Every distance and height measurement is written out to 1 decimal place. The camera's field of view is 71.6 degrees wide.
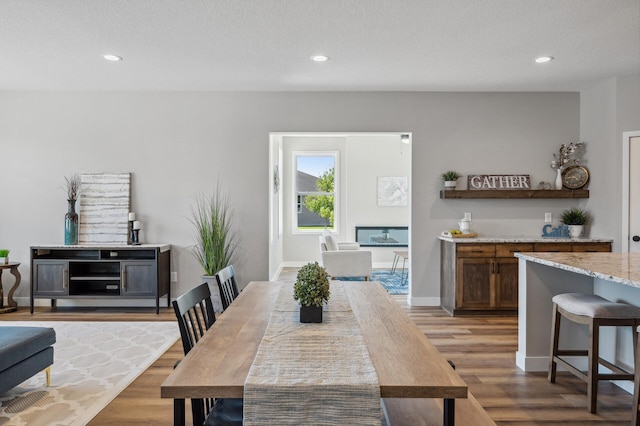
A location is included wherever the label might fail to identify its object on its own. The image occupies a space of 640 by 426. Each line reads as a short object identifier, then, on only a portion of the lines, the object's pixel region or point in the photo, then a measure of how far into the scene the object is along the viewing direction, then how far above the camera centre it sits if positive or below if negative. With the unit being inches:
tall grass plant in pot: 209.5 -5.7
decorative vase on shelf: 212.7 +15.9
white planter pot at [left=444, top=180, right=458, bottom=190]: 211.3 +13.5
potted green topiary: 75.5 -14.0
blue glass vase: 204.4 -7.9
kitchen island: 122.3 -25.5
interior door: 187.6 +8.5
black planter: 76.3 -17.7
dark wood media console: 197.9 -30.3
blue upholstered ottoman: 101.7 -35.1
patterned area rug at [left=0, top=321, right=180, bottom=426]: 104.0 -47.5
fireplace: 360.8 -19.9
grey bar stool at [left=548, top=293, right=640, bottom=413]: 103.3 -25.3
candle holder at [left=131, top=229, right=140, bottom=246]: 208.7 -13.0
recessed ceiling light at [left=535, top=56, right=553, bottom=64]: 165.2 +58.0
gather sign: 216.7 +15.3
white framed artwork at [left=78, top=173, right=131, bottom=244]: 212.7 +0.6
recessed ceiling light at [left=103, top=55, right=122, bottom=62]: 163.5 +56.5
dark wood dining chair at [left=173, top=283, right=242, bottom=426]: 63.4 -29.8
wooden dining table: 50.4 -19.7
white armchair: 249.9 -28.7
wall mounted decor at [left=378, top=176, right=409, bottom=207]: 363.6 +17.0
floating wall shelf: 211.0 +9.2
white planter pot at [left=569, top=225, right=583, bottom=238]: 207.5 -7.8
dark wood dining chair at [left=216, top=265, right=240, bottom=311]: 101.8 -18.6
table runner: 49.5 -19.8
